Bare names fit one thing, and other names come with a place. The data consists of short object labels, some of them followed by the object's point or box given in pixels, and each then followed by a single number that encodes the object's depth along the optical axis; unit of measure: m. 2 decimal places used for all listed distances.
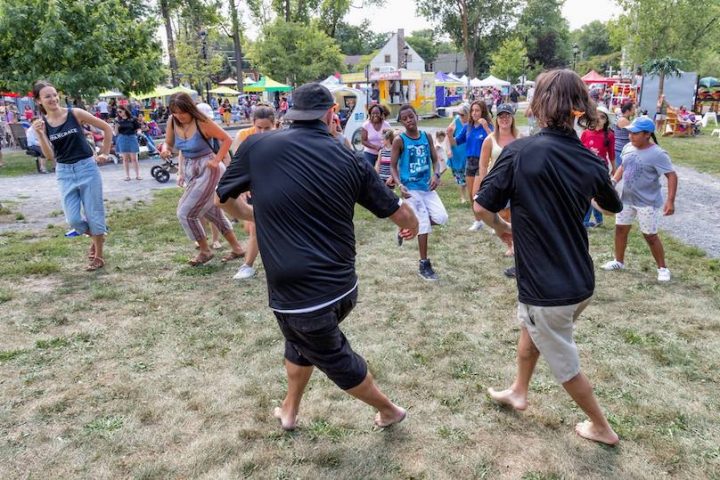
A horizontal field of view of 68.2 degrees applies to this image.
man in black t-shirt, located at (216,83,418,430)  2.39
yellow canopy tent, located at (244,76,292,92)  32.47
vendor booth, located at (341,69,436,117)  28.80
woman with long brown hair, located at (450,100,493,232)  7.32
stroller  12.10
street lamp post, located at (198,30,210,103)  27.13
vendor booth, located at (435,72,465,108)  36.69
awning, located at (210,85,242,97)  38.88
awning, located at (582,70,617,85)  37.04
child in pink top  6.63
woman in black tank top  5.40
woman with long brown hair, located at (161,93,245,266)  5.32
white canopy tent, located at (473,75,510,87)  40.45
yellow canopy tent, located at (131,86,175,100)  26.57
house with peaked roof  67.06
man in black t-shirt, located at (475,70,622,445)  2.41
